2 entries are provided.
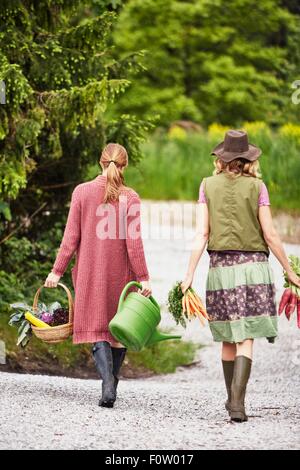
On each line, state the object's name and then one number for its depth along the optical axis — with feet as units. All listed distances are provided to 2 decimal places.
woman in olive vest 42.47
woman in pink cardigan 44.83
